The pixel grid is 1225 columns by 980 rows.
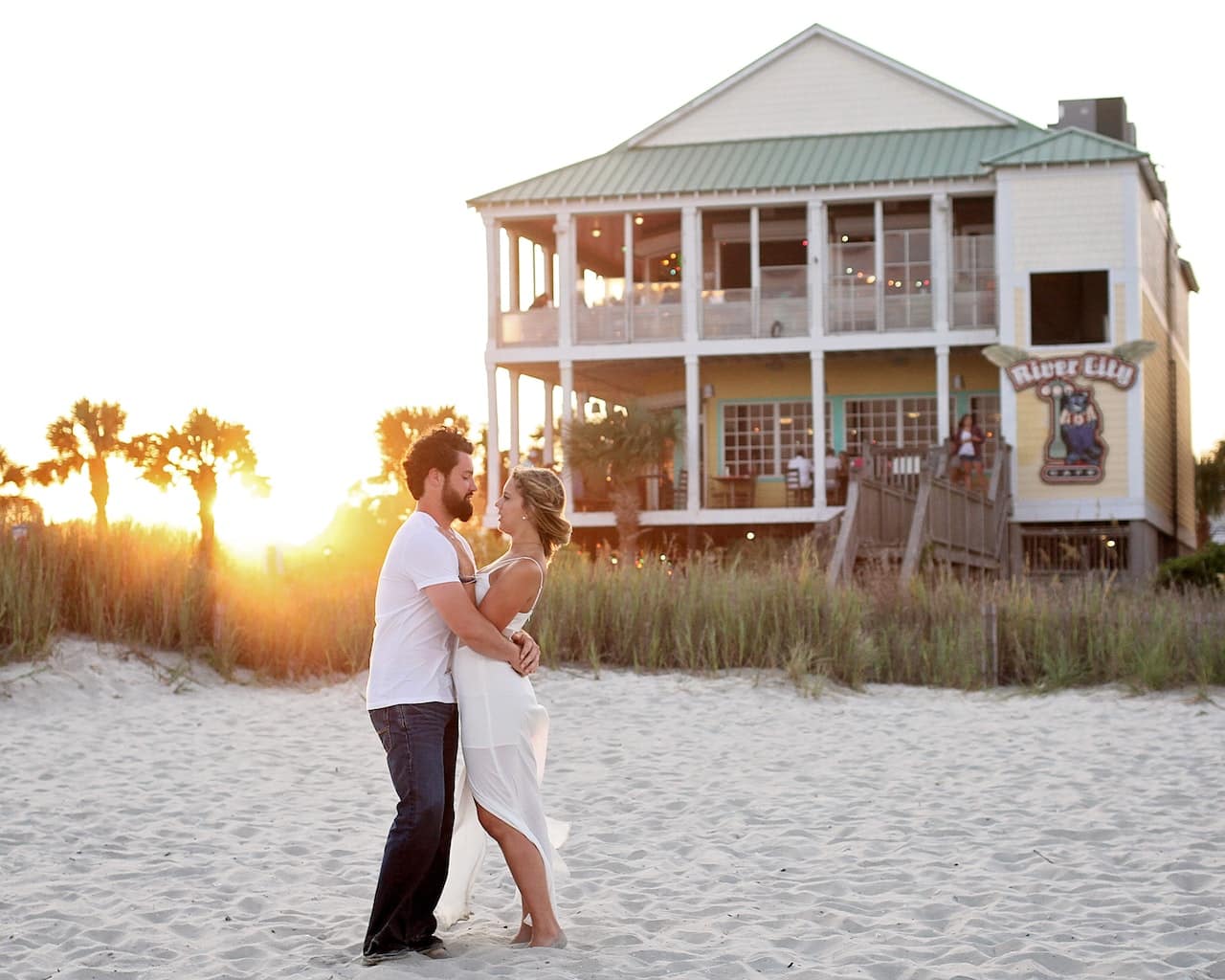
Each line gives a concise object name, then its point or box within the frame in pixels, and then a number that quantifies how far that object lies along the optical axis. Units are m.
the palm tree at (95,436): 32.16
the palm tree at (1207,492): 45.03
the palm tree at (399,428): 37.78
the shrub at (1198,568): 21.11
